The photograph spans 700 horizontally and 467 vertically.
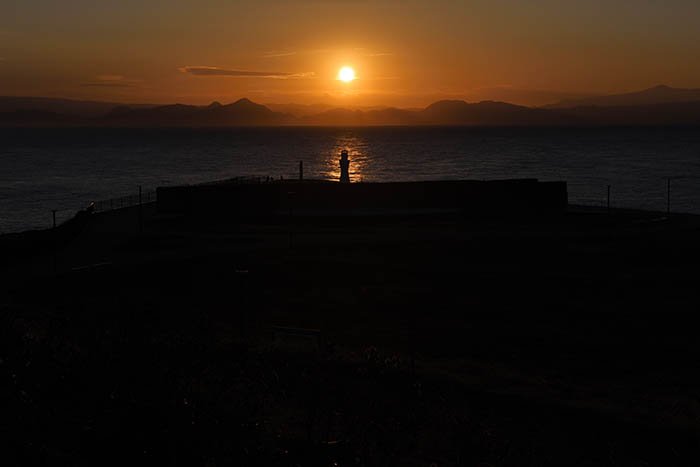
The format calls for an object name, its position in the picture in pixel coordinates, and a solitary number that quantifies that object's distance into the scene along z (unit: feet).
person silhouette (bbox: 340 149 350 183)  211.00
